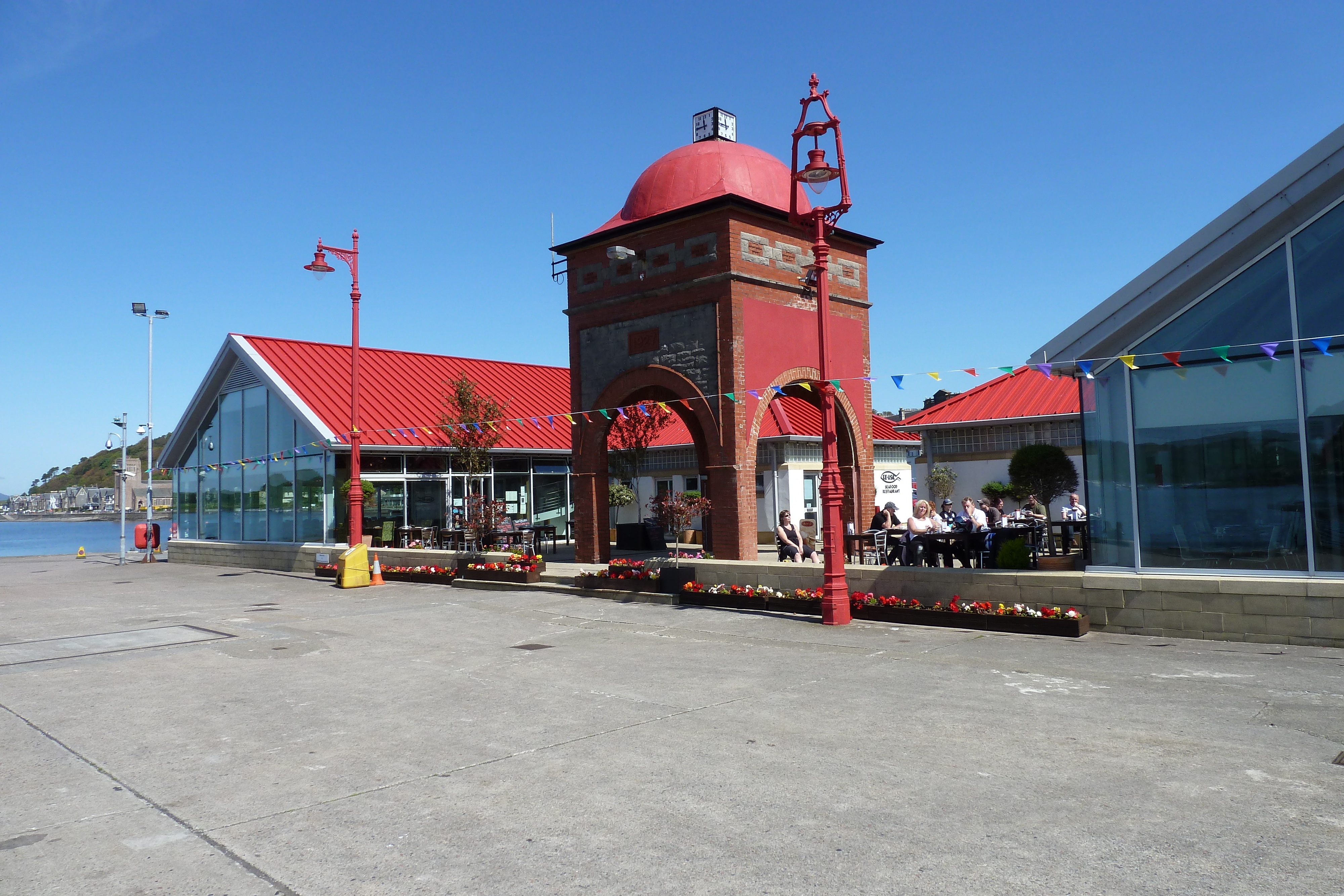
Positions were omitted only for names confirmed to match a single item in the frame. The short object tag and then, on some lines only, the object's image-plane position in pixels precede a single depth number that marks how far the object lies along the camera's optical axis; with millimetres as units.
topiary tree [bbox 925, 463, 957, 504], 32969
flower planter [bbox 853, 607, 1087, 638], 11477
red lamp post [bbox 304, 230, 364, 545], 20656
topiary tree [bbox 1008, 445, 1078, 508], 19344
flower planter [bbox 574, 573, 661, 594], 16578
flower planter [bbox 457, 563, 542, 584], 18953
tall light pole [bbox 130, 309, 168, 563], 33312
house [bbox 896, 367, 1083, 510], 31203
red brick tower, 18031
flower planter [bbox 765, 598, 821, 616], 14047
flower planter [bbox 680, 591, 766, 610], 14836
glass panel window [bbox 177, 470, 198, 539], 33875
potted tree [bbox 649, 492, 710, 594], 16203
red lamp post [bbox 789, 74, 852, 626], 12875
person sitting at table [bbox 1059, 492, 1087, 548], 17172
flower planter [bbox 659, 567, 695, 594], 16141
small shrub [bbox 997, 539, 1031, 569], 12836
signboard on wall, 31500
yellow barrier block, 20547
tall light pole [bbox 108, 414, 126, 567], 33844
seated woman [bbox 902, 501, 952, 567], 15180
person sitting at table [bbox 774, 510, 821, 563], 16984
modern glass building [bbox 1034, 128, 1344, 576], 10461
